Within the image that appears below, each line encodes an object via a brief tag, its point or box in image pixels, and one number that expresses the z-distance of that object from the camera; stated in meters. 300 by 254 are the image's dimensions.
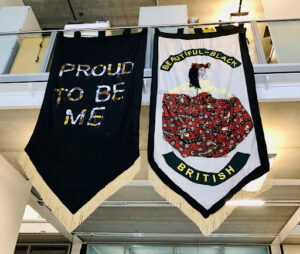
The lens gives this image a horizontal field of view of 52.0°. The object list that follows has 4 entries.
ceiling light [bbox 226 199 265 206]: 5.75
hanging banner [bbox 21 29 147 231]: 2.63
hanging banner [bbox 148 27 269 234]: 2.55
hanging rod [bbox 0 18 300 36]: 3.99
